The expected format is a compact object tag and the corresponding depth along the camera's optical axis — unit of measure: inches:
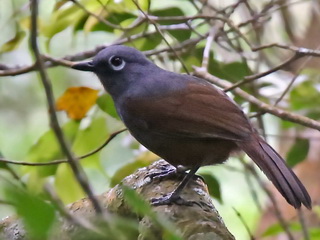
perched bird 186.5
